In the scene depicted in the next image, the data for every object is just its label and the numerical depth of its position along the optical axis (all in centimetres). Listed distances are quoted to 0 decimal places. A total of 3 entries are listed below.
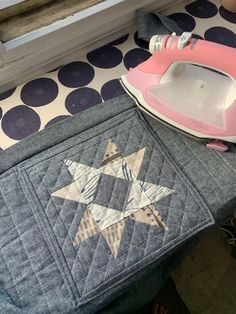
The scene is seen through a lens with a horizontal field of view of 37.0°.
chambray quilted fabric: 59
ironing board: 59
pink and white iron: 67
